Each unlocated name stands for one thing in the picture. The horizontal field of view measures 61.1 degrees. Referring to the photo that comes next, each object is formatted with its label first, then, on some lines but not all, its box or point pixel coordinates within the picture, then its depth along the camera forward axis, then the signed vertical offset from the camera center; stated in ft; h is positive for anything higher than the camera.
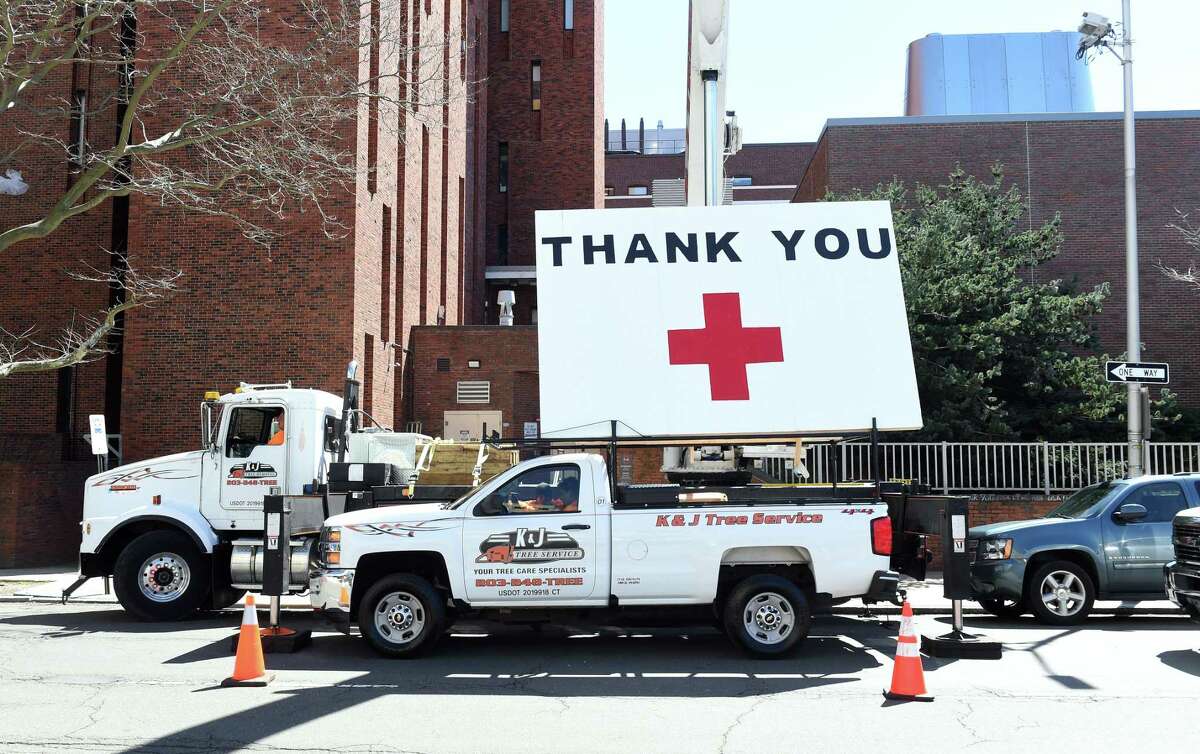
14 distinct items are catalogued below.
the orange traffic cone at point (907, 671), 25.72 -5.45
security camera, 53.21 +22.63
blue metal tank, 223.71 +85.30
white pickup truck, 30.40 -3.06
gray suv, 38.93 -3.69
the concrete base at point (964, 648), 31.63 -5.95
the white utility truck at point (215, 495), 40.04 -1.66
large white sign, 32.42 +4.37
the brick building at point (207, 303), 65.21 +10.33
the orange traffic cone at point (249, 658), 27.50 -5.56
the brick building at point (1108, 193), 94.94 +25.12
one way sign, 47.26 +4.01
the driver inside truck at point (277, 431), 41.50 +0.94
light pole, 48.98 +12.15
